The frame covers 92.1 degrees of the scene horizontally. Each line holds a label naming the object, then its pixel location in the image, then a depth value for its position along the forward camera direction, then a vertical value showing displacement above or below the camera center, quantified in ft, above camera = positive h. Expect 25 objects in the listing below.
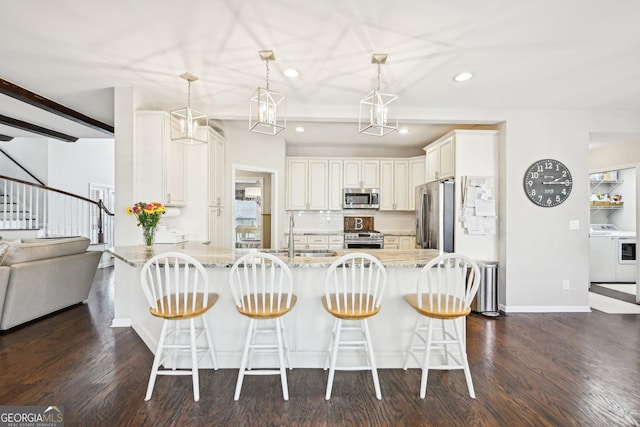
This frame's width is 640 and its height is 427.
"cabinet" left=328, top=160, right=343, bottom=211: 19.52 +1.97
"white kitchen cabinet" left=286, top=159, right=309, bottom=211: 19.34 +1.95
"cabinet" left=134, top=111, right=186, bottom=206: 10.84 +2.14
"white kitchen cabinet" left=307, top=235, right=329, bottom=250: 18.94 -1.66
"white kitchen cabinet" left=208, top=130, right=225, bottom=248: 13.37 +1.18
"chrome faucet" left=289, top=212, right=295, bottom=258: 8.54 -0.83
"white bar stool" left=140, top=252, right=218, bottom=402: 6.61 -2.15
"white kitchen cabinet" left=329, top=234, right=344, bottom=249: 18.82 -1.65
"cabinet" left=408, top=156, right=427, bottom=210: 19.16 +2.46
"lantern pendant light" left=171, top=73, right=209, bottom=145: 9.37 +3.17
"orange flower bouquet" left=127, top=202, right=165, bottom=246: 10.02 -0.02
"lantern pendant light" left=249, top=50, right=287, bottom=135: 7.83 +2.68
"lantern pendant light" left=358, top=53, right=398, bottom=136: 7.86 +2.66
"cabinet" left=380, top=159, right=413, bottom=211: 19.57 +1.91
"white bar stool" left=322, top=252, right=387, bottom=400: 6.61 -2.09
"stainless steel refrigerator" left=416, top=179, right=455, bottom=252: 13.39 -0.05
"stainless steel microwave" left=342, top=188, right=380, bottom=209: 19.47 +0.89
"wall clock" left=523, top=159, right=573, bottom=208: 12.68 +1.27
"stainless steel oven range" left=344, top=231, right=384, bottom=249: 18.57 -1.57
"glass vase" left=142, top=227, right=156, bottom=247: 10.19 -0.70
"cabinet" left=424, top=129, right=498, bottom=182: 13.09 +2.63
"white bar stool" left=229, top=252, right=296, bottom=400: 6.55 -2.06
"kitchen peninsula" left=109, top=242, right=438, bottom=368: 8.11 -2.81
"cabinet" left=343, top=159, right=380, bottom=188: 19.53 +2.60
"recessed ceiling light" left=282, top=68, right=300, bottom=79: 9.24 +4.33
